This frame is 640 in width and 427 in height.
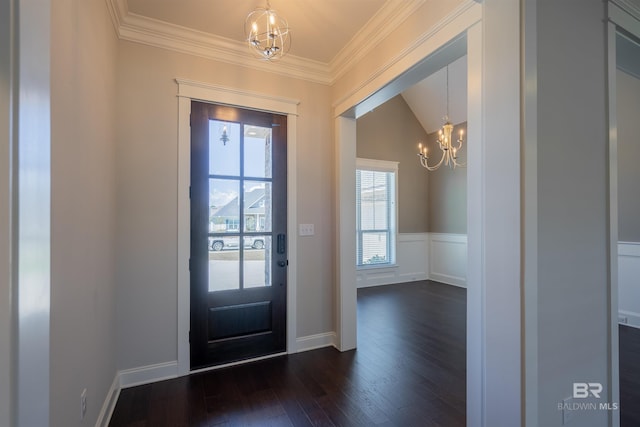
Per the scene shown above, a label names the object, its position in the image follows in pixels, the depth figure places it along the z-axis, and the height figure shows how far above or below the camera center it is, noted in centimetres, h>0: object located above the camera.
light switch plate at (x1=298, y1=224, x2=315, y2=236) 285 -15
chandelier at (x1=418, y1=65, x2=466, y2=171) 385 +112
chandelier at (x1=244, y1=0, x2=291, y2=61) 174 +115
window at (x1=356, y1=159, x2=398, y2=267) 560 +7
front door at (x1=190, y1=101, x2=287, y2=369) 245 -17
